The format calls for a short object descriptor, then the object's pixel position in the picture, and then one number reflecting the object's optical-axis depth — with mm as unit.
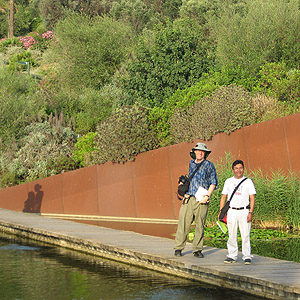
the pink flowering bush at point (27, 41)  70812
